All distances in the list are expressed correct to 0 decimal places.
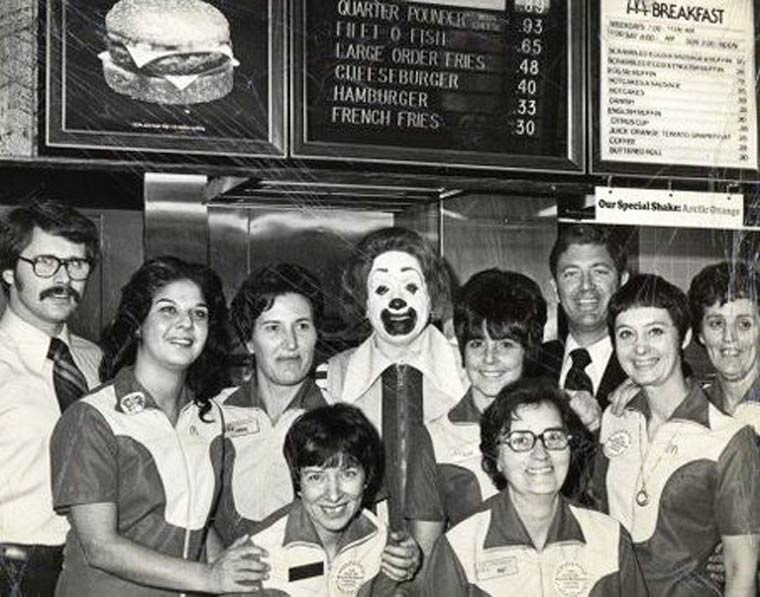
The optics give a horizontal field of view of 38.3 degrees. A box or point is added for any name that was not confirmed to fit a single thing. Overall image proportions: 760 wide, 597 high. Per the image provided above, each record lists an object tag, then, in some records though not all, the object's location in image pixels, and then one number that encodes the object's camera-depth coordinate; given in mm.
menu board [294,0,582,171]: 2070
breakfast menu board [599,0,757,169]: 2281
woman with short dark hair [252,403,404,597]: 2002
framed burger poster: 1921
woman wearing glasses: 2105
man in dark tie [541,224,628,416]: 2217
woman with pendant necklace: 2211
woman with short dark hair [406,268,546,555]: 2141
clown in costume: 2096
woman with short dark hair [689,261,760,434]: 2277
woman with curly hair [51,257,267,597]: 1896
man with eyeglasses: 1896
